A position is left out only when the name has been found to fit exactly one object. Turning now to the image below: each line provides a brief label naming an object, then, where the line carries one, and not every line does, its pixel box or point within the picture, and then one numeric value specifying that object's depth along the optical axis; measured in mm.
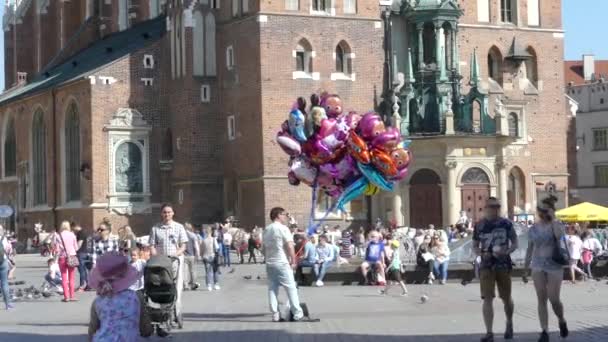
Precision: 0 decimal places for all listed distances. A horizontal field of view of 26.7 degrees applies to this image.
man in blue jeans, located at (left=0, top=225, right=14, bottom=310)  22406
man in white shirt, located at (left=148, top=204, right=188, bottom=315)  17641
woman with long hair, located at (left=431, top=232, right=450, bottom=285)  29297
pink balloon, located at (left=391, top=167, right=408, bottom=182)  21078
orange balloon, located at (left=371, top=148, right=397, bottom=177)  20562
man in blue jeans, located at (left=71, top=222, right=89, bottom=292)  27464
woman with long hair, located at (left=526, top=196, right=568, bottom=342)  14906
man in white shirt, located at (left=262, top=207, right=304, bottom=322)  18219
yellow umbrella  40125
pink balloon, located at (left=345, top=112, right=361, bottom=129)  20708
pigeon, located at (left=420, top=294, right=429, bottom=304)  22953
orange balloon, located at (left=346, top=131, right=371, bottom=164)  20406
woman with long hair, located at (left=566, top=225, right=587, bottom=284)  28973
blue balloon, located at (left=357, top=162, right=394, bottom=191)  20516
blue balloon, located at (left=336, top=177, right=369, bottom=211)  20812
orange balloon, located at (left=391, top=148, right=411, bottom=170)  20934
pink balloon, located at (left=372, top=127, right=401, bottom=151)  20609
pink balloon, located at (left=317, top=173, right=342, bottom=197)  20828
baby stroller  16375
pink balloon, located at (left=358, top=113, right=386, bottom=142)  20625
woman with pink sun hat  8734
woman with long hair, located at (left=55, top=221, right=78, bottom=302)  24500
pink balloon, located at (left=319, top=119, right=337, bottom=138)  20500
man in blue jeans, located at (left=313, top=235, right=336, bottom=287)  29844
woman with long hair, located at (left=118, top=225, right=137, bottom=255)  22088
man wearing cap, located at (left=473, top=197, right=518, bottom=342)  15086
